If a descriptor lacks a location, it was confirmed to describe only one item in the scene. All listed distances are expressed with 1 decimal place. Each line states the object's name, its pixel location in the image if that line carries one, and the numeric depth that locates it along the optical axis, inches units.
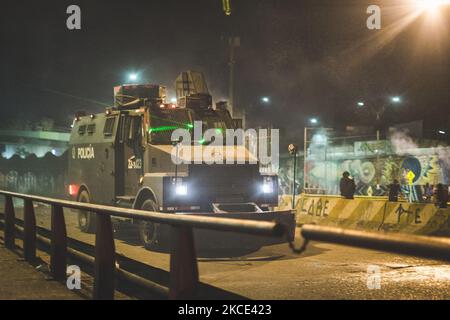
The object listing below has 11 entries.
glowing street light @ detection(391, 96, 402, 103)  2084.9
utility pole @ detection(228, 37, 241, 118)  831.1
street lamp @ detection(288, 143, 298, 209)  455.4
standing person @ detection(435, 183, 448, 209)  633.6
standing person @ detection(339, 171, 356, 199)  649.6
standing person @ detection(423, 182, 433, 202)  903.2
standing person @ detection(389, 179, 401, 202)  755.2
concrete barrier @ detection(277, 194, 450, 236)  498.9
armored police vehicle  412.2
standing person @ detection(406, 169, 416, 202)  950.4
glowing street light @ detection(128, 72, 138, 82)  838.0
